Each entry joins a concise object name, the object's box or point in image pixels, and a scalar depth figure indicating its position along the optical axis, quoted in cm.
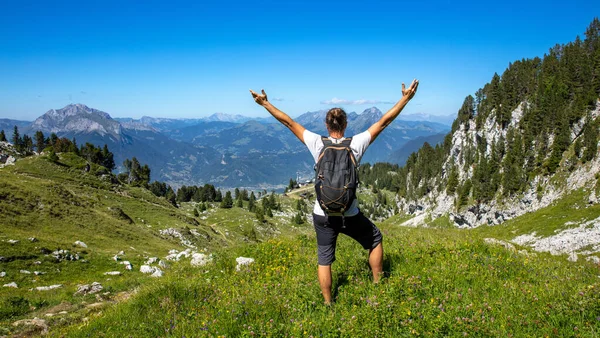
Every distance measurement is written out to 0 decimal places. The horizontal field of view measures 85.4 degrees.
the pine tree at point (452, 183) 11556
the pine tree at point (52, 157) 6502
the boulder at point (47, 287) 1691
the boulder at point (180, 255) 2171
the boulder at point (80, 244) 2634
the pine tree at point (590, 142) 6788
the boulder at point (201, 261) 1161
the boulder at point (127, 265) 2335
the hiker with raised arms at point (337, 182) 575
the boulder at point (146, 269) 2166
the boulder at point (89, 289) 1512
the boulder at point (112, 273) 2148
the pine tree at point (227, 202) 13312
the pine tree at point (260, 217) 10940
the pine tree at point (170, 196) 12522
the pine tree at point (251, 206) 14062
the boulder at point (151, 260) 2539
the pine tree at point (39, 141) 12154
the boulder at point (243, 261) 1006
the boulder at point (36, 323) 937
